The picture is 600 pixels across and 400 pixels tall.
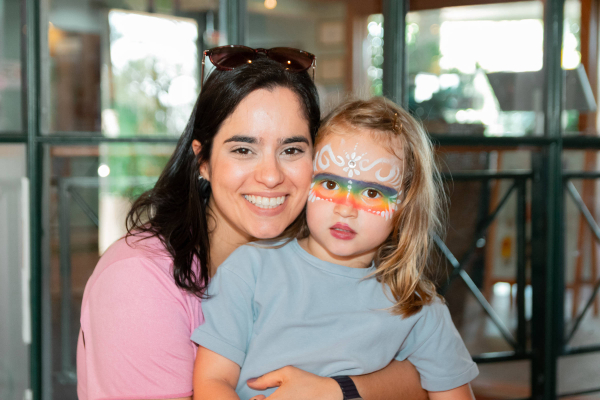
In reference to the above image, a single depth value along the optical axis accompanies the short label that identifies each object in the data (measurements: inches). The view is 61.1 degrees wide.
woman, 44.1
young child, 48.7
